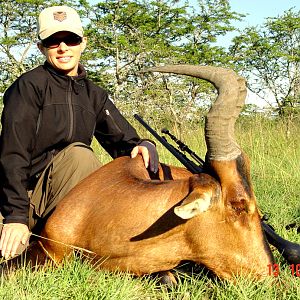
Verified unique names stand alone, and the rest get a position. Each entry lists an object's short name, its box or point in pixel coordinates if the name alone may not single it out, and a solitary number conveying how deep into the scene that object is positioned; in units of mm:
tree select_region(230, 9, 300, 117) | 18016
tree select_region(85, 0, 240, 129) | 17127
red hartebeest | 2752
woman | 3439
